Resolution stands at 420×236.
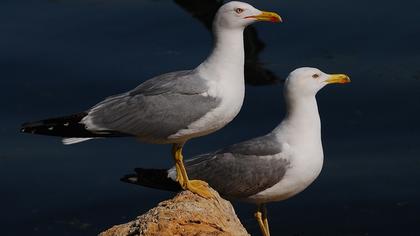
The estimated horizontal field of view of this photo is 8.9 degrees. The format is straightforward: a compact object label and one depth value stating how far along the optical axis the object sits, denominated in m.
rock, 15.23
